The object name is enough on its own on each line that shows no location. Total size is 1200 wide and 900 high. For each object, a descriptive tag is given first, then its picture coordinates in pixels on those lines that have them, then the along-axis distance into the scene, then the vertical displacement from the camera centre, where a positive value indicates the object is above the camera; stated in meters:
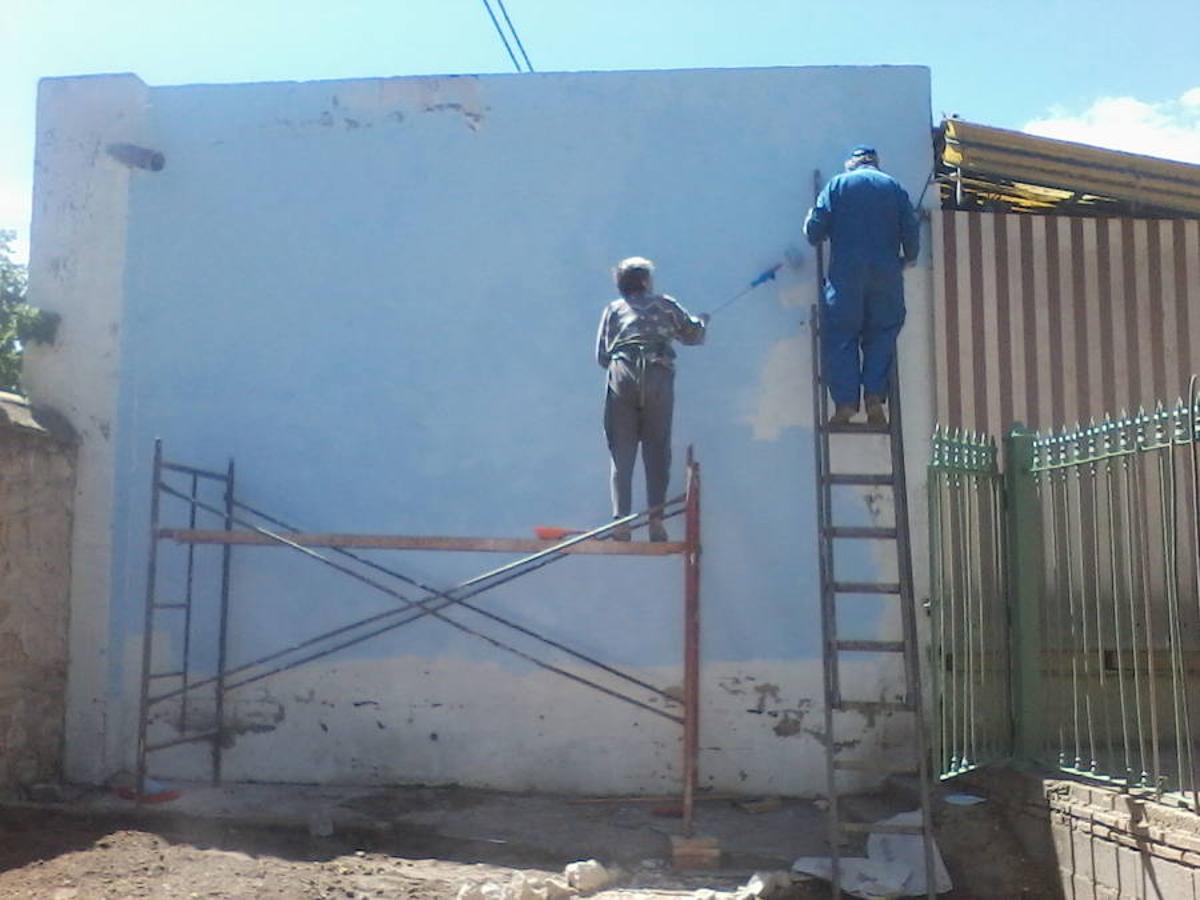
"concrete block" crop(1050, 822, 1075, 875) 5.66 -0.95
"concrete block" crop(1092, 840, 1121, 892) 5.34 -0.97
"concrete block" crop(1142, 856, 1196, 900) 4.88 -0.96
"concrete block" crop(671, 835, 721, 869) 6.00 -1.04
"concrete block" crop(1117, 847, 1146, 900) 5.16 -0.98
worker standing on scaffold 6.36 +1.32
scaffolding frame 6.30 +0.28
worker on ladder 6.25 +1.79
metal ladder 5.66 +0.22
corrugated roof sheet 6.96 +2.67
